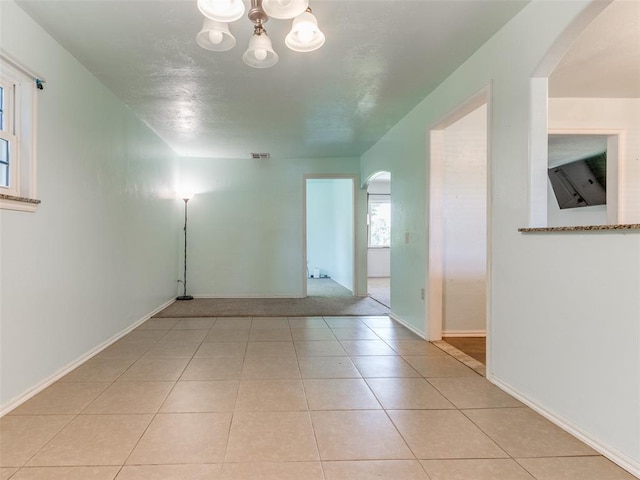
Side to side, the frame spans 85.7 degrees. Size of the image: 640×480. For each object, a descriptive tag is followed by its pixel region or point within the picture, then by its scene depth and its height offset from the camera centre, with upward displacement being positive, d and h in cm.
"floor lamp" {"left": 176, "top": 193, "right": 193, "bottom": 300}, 560 -9
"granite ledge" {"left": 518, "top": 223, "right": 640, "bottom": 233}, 146 +5
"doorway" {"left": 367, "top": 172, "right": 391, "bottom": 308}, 903 +26
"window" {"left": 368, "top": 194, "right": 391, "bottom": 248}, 917 +47
